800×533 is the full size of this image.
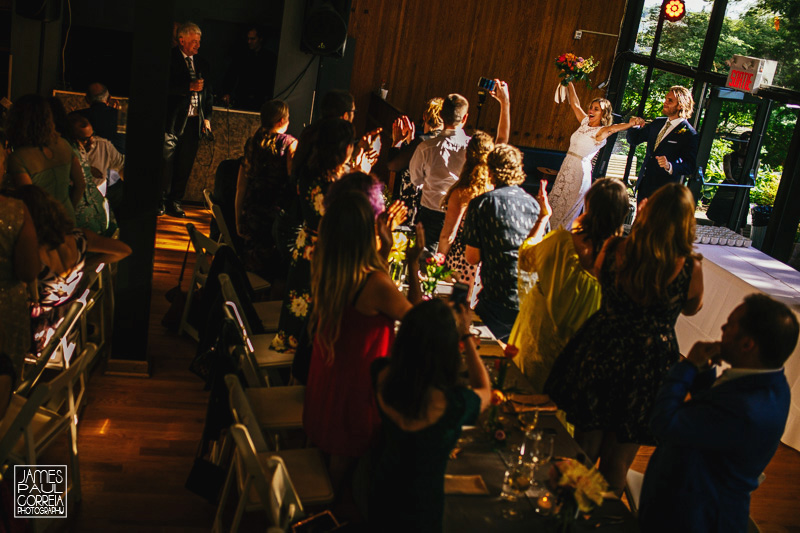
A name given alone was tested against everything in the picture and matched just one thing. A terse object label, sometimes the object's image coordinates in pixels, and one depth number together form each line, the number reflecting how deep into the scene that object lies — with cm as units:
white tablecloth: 504
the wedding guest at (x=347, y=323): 260
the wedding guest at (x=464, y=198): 429
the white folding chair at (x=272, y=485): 227
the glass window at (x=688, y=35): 778
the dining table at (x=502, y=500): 233
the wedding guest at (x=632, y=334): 296
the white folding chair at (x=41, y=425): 261
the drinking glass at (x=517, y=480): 244
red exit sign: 658
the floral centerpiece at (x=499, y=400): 268
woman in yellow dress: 330
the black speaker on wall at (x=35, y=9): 744
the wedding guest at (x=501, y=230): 387
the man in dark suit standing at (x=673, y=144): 653
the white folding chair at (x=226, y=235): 461
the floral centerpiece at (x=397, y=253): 363
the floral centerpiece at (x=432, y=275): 357
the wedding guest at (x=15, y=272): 308
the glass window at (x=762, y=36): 652
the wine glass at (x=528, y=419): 274
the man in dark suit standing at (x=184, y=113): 688
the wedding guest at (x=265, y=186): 446
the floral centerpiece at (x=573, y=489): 221
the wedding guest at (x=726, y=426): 228
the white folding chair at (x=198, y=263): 456
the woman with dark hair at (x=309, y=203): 362
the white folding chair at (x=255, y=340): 327
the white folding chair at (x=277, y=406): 310
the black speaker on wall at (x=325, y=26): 714
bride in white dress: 729
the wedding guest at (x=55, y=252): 323
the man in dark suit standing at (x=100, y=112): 612
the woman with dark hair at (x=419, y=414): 215
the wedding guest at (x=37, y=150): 401
